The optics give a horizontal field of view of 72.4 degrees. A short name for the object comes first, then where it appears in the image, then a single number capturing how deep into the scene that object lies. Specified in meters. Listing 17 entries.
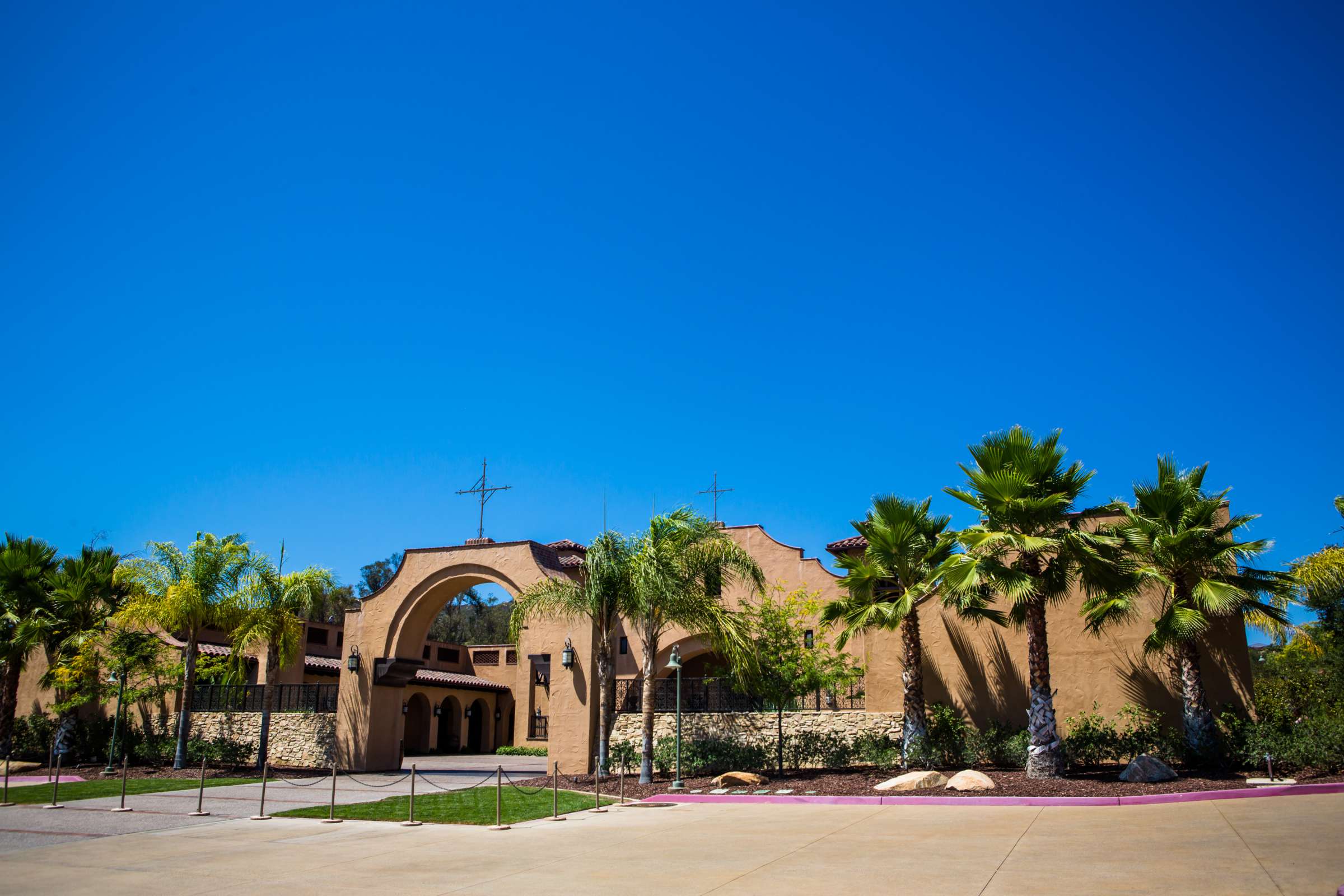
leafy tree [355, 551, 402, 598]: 72.44
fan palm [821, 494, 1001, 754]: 19.28
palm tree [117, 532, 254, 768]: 24.98
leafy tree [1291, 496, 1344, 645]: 19.34
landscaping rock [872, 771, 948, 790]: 16.47
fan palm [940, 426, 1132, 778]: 17.31
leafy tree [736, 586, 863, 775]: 21.14
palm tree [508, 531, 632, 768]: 20.38
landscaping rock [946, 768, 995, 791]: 16.03
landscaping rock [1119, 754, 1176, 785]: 15.91
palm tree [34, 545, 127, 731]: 27.03
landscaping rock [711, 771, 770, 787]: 18.72
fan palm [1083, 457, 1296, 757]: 17.20
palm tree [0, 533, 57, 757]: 27.59
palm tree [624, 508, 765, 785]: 19.64
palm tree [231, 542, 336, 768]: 25.09
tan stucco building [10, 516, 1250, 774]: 19.64
